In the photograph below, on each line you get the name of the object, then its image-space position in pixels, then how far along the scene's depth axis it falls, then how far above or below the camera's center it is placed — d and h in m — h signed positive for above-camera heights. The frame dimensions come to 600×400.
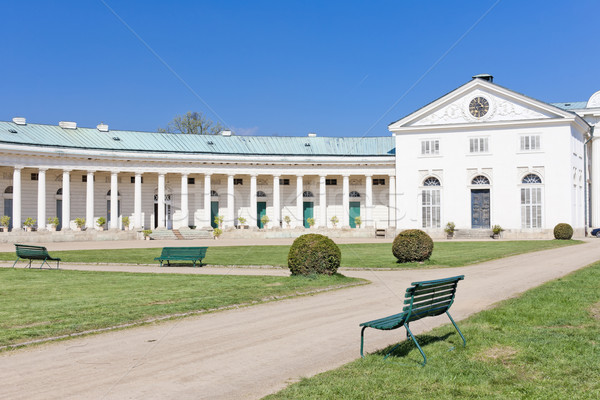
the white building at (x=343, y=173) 48.00 +3.30
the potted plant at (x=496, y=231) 48.12 -2.18
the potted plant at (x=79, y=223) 46.37 -1.23
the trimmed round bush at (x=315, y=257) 17.12 -1.56
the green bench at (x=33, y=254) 21.98 -1.83
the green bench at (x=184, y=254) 23.23 -1.97
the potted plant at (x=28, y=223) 43.50 -1.17
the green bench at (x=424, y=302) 7.57 -1.43
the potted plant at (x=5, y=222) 42.97 -1.03
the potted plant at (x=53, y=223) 45.16 -1.18
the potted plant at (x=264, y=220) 54.94 -1.26
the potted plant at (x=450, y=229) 50.44 -2.08
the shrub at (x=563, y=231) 42.25 -1.96
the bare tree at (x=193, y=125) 76.25 +11.67
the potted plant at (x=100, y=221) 47.12 -1.09
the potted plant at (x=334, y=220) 56.03 -1.34
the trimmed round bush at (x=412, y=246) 22.31 -1.64
